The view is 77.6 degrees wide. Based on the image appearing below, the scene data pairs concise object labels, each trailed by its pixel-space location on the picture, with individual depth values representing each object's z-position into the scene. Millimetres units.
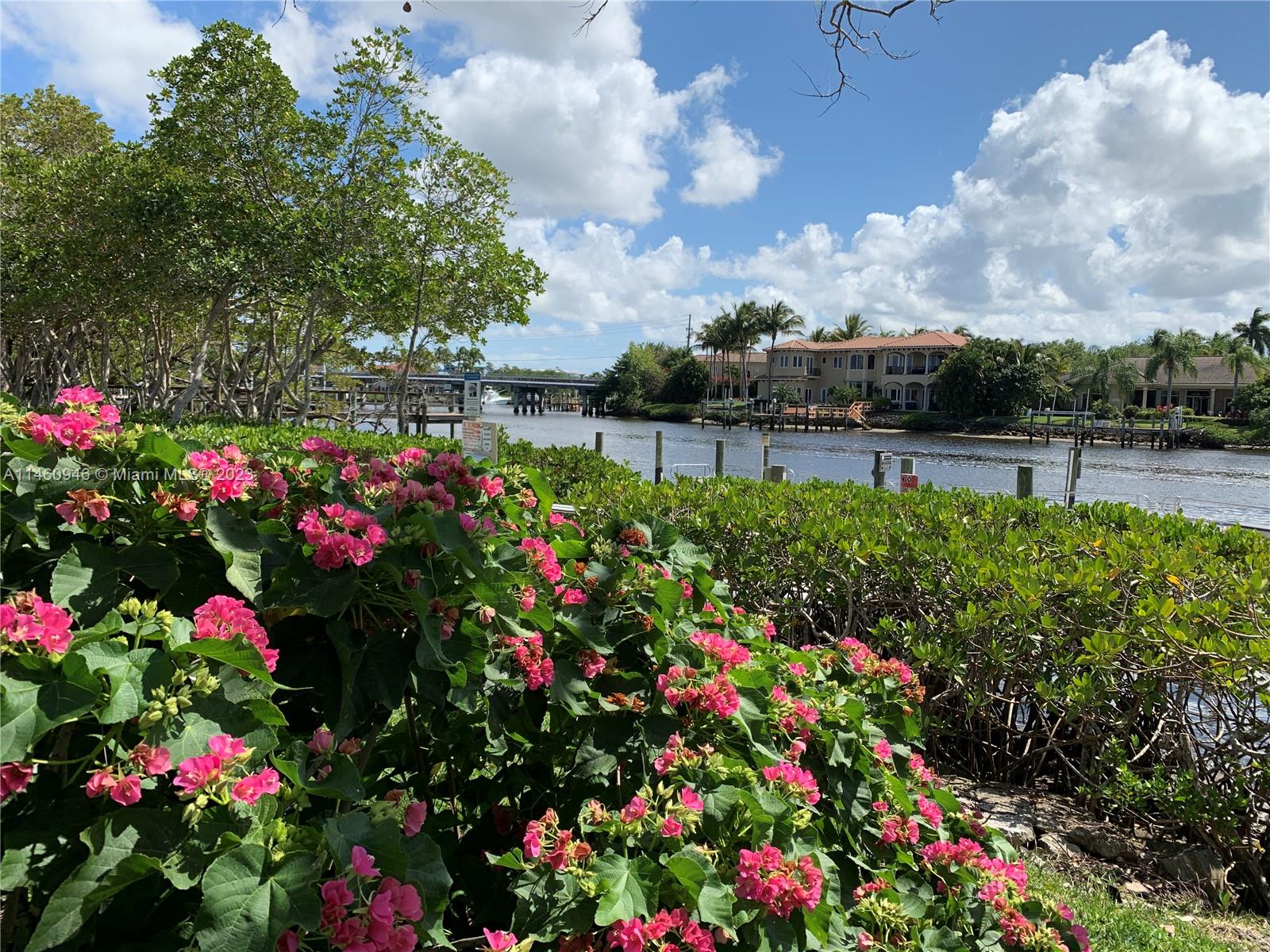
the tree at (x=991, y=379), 62469
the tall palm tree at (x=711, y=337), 85938
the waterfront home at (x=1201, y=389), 68375
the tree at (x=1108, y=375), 69750
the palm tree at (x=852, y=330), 93625
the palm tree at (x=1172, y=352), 66000
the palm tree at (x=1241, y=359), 64188
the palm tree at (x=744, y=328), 83562
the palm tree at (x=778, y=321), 82250
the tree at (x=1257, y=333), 73875
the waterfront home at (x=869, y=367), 73375
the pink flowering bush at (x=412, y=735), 1061
